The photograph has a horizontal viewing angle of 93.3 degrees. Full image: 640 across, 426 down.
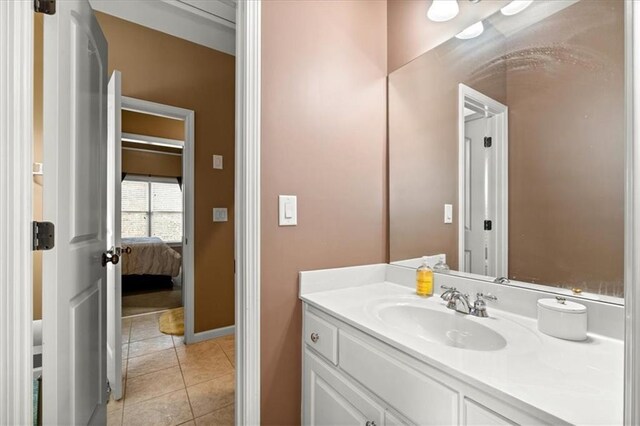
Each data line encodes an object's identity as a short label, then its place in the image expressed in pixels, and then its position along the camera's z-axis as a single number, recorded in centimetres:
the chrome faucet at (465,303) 108
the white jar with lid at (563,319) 85
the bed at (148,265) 451
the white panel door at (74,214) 100
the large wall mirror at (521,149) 90
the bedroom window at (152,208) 649
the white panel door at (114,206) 170
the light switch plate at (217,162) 297
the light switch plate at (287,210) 128
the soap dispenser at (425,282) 134
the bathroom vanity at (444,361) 60
